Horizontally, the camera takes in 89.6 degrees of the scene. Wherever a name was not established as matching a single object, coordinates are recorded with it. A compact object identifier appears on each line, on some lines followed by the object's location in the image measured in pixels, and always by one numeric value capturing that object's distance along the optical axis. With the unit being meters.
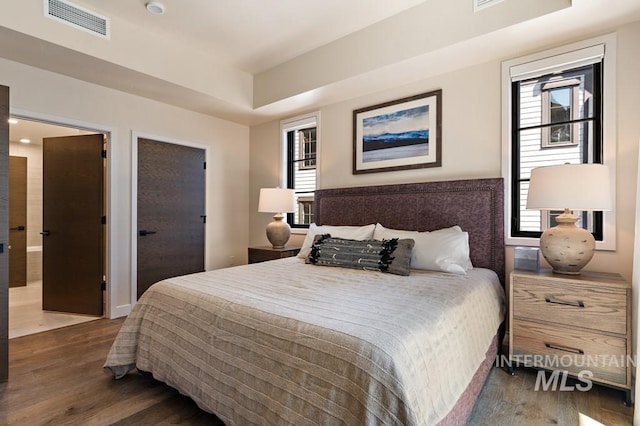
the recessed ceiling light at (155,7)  2.64
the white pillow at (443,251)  2.39
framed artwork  3.09
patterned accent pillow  2.39
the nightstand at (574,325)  1.88
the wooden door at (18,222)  5.02
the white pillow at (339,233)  2.92
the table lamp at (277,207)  3.84
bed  1.12
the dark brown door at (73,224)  3.57
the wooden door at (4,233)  2.10
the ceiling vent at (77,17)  2.50
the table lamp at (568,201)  2.00
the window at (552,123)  2.34
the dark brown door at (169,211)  3.73
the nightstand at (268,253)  3.72
